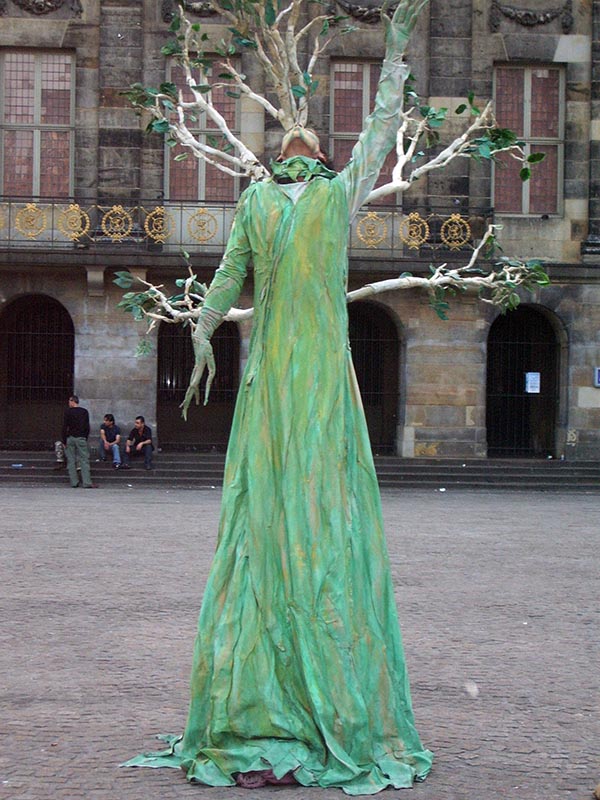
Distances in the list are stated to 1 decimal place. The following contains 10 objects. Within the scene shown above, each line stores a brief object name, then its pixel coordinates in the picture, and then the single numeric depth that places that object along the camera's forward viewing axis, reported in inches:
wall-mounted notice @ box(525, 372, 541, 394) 1147.3
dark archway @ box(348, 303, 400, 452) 1220.5
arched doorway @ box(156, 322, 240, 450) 1198.9
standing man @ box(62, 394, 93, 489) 968.9
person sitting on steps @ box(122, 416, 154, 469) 1043.9
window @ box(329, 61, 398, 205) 1129.4
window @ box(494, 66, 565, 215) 1139.3
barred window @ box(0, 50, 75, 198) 1119.0
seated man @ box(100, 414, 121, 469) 1053.2
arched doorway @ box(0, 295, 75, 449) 1216.8
